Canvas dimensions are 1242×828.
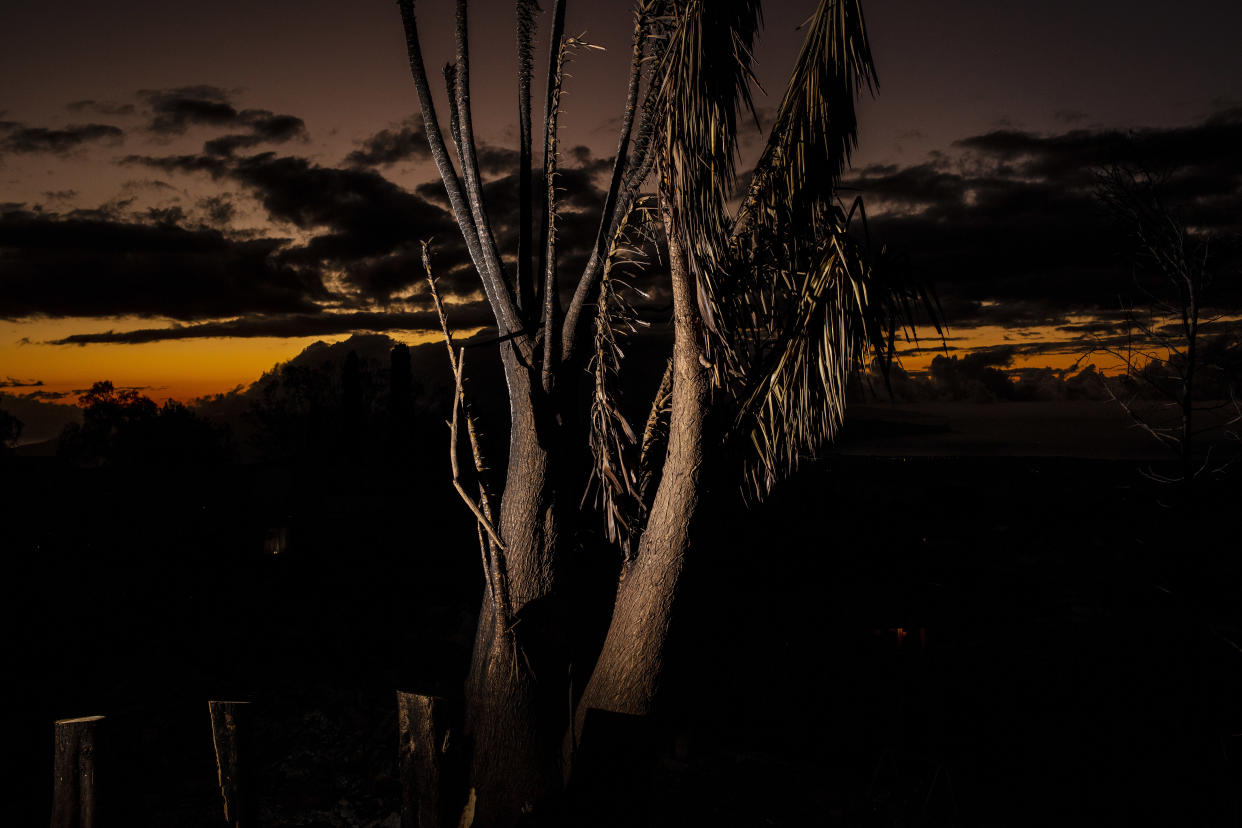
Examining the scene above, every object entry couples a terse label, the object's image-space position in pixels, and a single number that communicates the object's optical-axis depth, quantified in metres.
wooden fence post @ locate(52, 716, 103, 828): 3.04
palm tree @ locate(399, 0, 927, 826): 4.55
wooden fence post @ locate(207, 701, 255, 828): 3.44
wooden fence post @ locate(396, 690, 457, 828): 3.46
